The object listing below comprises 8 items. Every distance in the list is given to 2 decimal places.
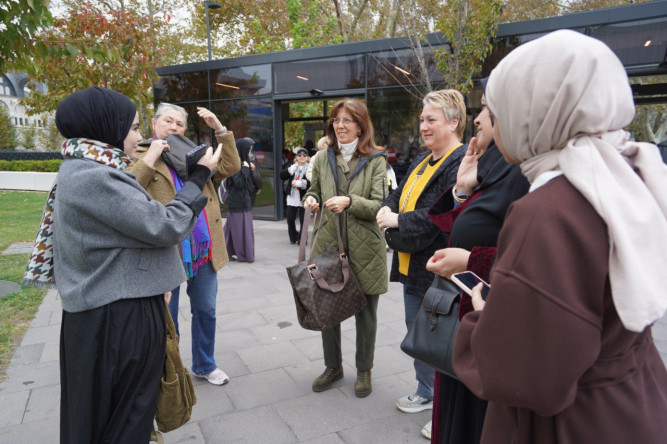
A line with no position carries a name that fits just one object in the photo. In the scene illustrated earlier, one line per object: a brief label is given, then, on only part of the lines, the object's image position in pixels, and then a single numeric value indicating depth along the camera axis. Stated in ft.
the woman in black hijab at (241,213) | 23.18
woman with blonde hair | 8.06
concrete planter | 64.60
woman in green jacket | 9.81
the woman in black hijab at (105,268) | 5.68
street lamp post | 44.83
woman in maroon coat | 2.93
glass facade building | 24.44
